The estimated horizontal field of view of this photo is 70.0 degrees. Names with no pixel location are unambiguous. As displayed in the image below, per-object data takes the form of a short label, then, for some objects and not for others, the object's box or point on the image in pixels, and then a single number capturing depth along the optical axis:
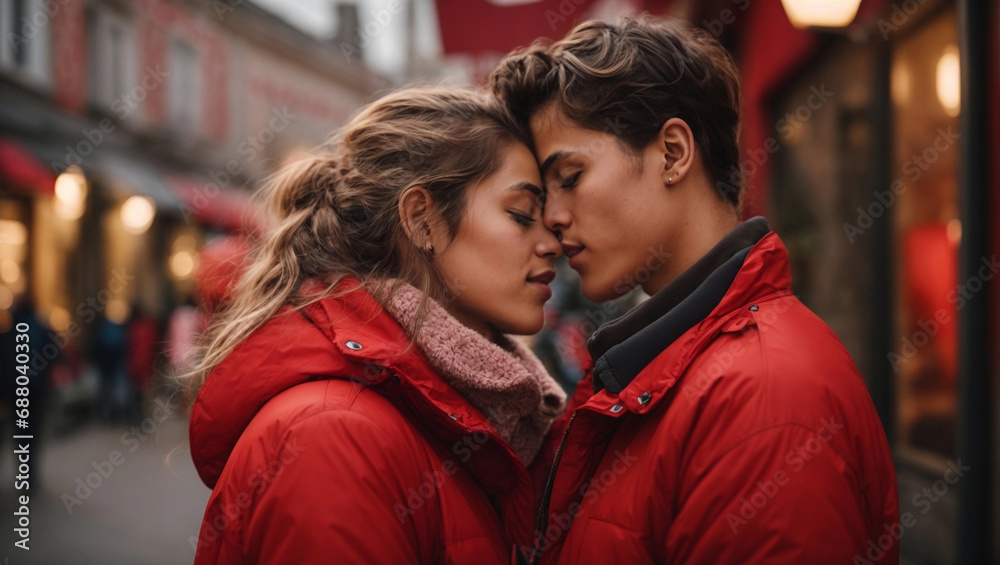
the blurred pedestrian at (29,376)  6.19
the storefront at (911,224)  2.76
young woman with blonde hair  1.55
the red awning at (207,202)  14.70
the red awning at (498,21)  6.23
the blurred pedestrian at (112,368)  10.36
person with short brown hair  1.39
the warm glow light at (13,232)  11.10
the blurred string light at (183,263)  16.44
